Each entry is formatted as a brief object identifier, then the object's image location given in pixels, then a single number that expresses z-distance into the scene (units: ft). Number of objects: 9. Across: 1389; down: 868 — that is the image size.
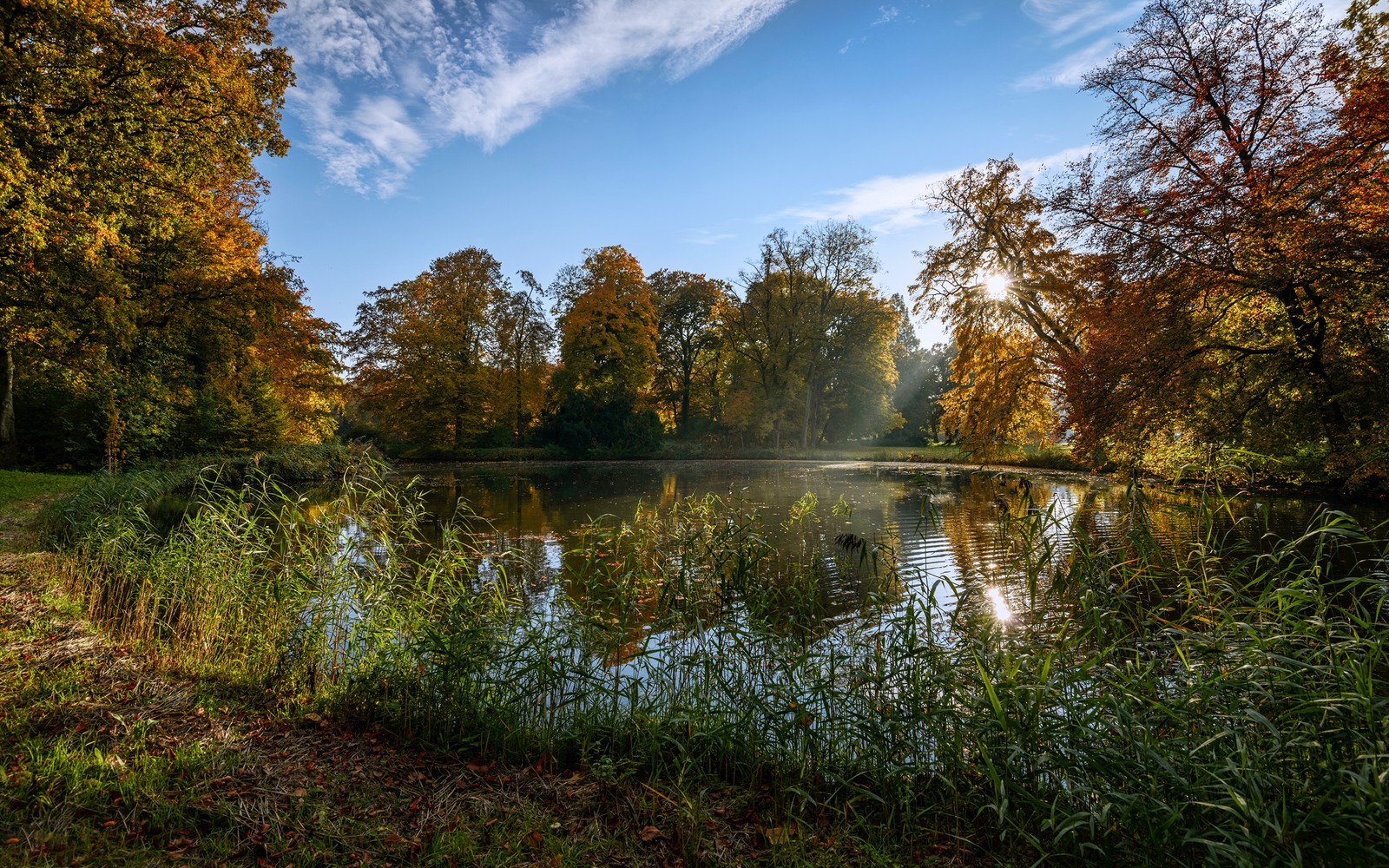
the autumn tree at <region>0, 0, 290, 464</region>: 29.63
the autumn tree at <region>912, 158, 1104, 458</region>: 54.65
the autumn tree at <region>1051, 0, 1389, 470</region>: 28.84
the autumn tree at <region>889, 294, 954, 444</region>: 154.61
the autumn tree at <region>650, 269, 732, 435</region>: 132.05
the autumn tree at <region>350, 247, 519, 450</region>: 102.89
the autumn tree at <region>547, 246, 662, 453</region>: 111.86
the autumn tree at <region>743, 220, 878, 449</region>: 116.78
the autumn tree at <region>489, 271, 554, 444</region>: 116.16
